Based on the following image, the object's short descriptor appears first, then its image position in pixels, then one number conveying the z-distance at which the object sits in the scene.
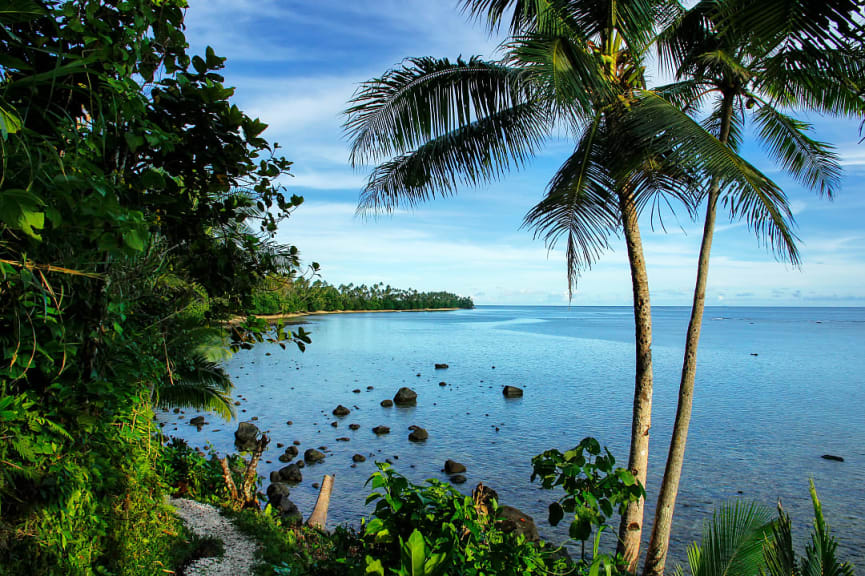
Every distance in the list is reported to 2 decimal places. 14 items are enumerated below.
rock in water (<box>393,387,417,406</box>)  23.88
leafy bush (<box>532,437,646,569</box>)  3.05
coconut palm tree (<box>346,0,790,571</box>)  5.18
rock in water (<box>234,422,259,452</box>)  15.96
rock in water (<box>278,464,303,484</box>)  13.24
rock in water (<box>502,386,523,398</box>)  25.97
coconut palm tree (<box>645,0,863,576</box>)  6.18
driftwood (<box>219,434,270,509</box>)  7.66
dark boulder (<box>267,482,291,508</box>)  10.53
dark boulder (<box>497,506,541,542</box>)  9.67
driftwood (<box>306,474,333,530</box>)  8.72
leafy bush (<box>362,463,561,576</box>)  2.71
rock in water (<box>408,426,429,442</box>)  17.56
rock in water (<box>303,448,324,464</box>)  15.11
